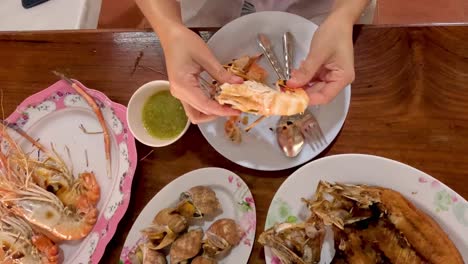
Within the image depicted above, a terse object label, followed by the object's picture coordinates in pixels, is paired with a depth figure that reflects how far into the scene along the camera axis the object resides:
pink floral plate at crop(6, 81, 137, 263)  1.13
